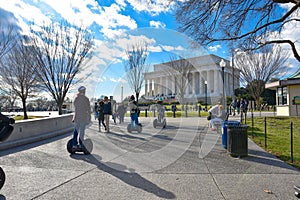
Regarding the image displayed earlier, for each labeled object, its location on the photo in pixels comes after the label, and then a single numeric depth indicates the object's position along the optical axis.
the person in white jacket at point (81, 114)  6.46
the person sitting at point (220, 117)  10.91
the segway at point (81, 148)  6.62
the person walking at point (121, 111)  16.82
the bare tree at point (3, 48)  15.37
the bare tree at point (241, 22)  8.27
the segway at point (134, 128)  11.41
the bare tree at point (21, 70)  17.80
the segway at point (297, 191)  3.63
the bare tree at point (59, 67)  18.19
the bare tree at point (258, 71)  29.26
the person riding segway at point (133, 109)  11.16
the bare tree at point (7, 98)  21.20
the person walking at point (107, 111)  11.38
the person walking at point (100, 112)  11.88
